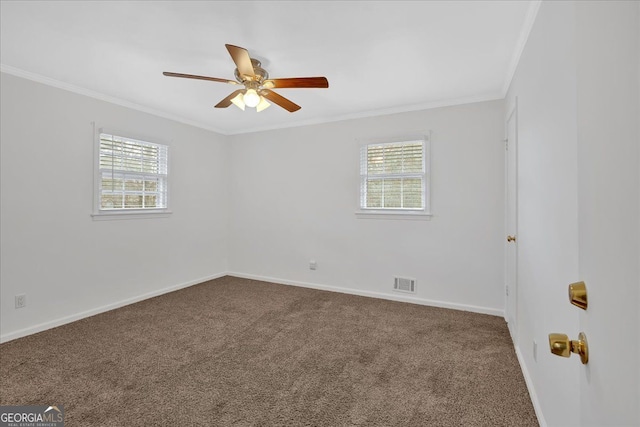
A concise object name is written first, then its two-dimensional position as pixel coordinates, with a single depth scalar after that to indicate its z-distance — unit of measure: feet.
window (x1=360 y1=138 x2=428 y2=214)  12.64
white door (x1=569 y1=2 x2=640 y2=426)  1.59
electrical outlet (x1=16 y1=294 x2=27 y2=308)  9.41
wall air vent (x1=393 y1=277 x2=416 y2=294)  12.73
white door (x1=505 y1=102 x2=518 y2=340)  8.42
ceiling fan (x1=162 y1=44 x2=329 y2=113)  7.06
